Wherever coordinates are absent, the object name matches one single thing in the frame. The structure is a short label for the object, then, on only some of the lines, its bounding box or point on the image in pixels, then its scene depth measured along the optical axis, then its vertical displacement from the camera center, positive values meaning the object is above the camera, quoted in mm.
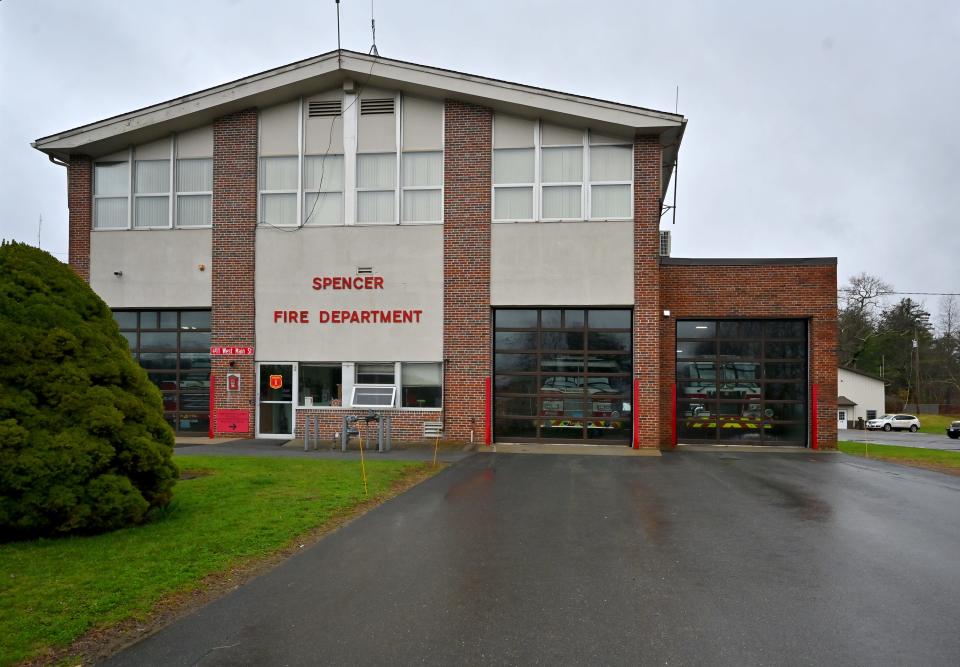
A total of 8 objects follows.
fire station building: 15539 +2151
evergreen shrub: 5879 -645
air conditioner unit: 21984 +4241
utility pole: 58312 -845
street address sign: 16297 +155
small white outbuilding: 54906 -3462
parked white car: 47250 -5158
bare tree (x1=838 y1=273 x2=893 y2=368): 55938 +3895
